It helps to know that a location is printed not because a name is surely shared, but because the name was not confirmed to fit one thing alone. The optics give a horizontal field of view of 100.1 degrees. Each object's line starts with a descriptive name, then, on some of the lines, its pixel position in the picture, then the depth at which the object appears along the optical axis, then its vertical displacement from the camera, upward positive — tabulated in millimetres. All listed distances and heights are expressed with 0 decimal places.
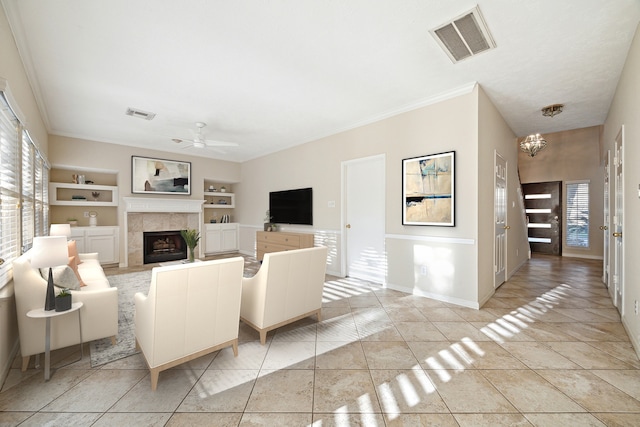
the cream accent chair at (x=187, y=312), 1861 -742
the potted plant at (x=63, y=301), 2043 -674
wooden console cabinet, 5438 -612
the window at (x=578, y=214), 6980 -53
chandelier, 5445 +1409
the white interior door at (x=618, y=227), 2967 -185
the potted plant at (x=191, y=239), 3992 -386
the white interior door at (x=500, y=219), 4137 -108
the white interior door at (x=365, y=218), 4512 -95
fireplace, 6417 -831
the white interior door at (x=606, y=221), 4066 -145
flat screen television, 5637 +149
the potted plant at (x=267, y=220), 6419 -190
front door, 7422 -83
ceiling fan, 4562 +1221
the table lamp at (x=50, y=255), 1974 -311
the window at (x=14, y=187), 2131 +265
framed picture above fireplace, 6160 +901
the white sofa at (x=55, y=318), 2062 -867
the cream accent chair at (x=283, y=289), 2496 -760
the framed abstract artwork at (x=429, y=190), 3604 +324
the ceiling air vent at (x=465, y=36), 2215 +1591
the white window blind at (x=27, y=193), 2894 +236
